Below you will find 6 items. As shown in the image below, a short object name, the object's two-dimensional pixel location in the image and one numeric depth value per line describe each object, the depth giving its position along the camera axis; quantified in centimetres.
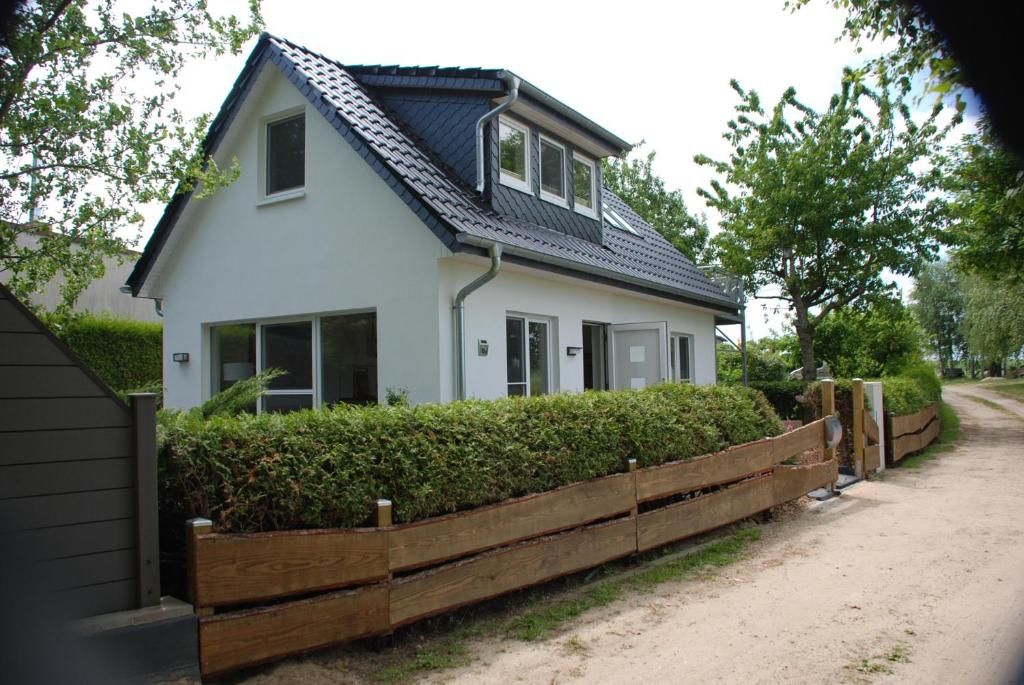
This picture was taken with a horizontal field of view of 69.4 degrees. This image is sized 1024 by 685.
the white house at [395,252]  887
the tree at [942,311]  5731
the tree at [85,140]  595
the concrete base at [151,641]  330
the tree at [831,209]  2033
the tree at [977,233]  1498
